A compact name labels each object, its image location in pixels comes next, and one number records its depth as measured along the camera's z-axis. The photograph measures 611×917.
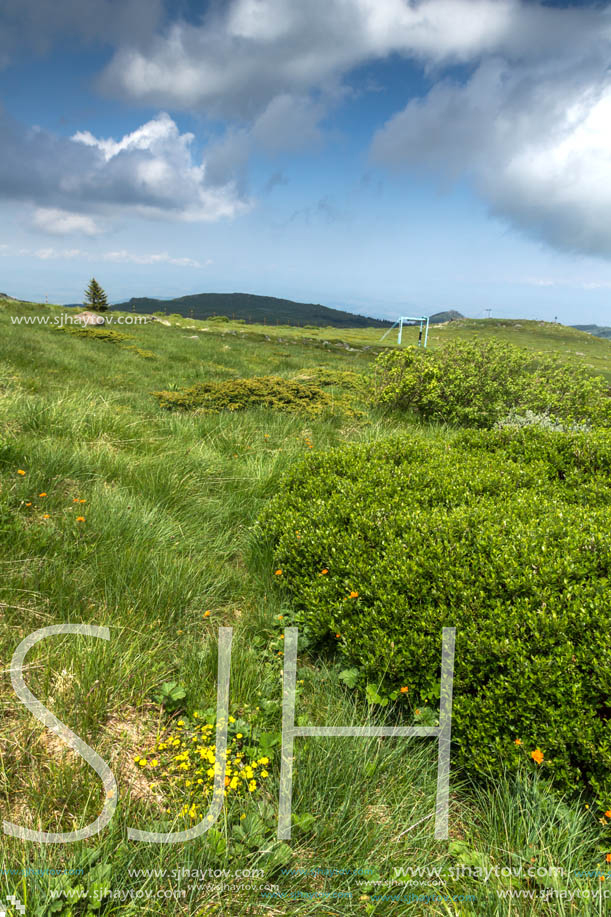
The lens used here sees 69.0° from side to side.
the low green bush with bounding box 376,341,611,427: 9.01
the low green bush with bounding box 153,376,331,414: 9.10
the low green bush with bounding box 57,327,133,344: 19.91
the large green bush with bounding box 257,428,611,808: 2.43
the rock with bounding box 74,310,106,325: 26.86
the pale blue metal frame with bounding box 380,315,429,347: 17.58
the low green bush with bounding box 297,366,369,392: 12.69
